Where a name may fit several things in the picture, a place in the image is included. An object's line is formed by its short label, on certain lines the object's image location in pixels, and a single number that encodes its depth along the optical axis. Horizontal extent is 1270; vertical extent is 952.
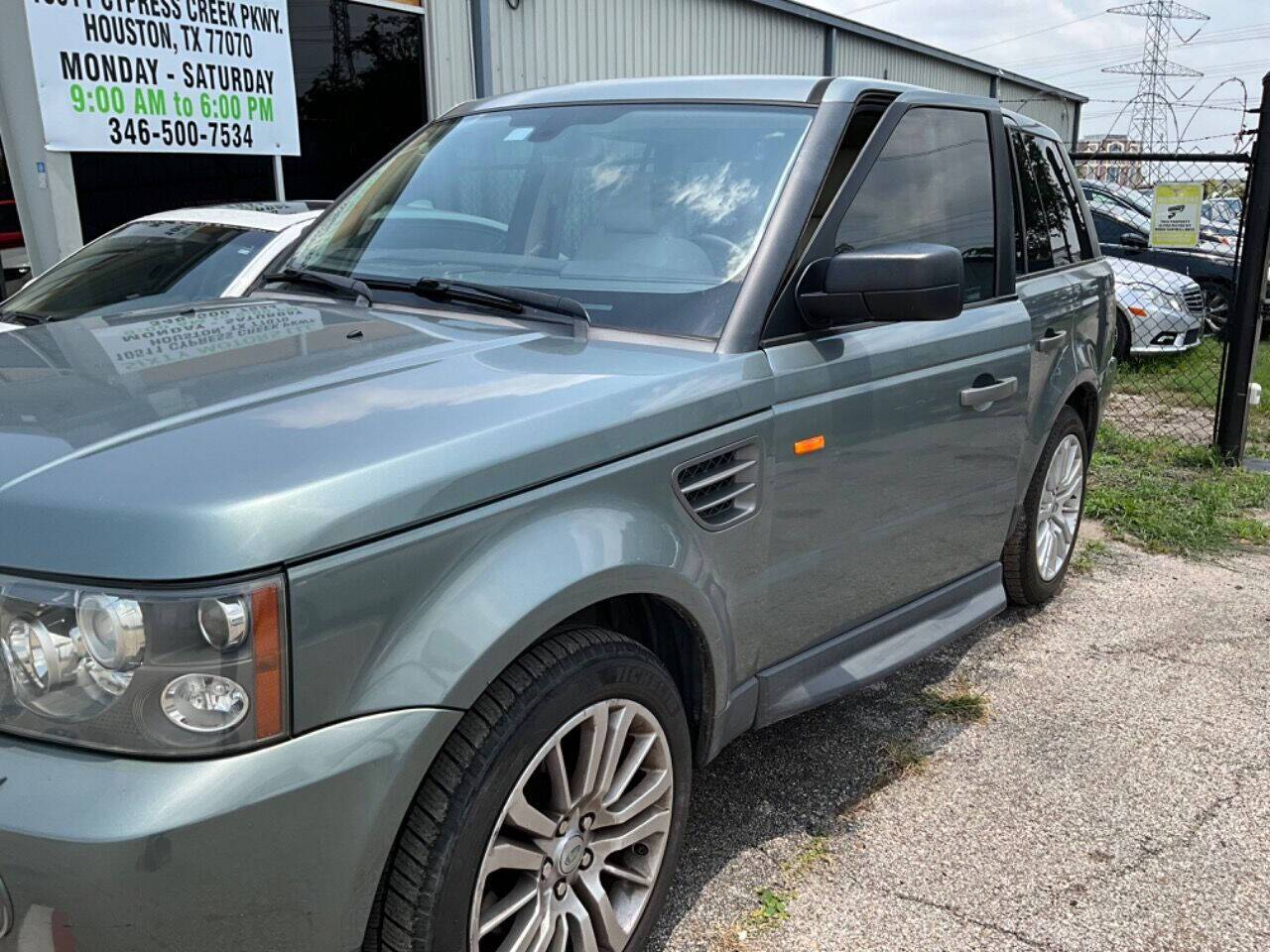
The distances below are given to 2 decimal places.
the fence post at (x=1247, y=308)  6.73
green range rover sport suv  1.66
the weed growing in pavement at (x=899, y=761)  3.39
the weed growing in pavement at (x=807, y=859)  2.90
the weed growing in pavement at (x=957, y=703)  3.79
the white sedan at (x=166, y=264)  5.58
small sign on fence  7.45
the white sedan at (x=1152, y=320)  10.70
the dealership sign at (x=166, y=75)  7.73
